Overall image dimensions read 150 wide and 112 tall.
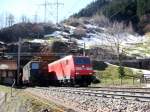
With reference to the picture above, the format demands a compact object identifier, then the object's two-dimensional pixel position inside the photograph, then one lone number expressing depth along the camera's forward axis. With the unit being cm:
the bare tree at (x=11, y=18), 19368
